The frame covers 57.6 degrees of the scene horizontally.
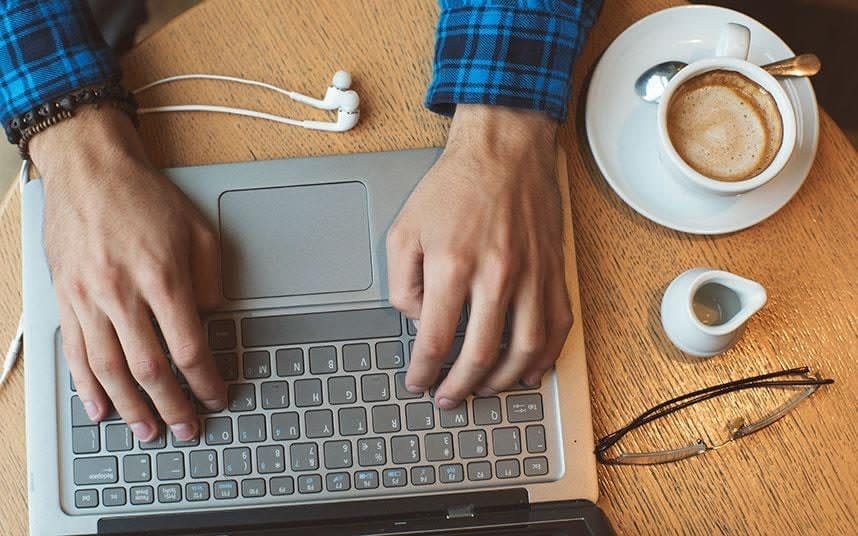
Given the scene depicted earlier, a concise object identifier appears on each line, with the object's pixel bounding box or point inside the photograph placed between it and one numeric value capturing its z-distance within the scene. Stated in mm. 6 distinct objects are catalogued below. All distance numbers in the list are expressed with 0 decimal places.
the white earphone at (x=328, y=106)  606
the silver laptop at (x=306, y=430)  562
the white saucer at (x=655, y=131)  586
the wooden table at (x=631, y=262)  580
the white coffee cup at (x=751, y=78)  540
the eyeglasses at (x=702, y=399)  581
